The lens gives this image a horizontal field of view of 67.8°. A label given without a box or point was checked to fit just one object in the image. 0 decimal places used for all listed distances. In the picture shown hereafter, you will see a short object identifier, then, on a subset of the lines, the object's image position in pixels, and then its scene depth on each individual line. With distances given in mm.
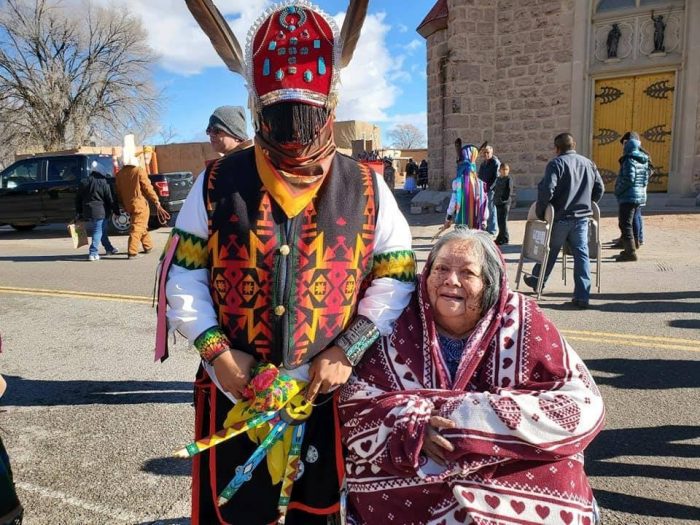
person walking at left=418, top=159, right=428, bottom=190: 23791
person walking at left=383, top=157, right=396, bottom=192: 21544
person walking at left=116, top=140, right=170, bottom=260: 8703
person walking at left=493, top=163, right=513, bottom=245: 8898
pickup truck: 11609
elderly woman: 1484
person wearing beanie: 3115
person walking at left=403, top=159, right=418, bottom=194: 21591
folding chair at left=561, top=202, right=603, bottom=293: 5516
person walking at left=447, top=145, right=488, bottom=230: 6883
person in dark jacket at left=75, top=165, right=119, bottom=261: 8625
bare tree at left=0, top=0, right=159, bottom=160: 27516
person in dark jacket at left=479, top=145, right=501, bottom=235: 8648
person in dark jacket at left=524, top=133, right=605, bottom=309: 5188
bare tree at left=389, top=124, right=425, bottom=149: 74500
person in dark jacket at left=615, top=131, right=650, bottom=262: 7191
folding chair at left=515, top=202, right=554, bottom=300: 5270
